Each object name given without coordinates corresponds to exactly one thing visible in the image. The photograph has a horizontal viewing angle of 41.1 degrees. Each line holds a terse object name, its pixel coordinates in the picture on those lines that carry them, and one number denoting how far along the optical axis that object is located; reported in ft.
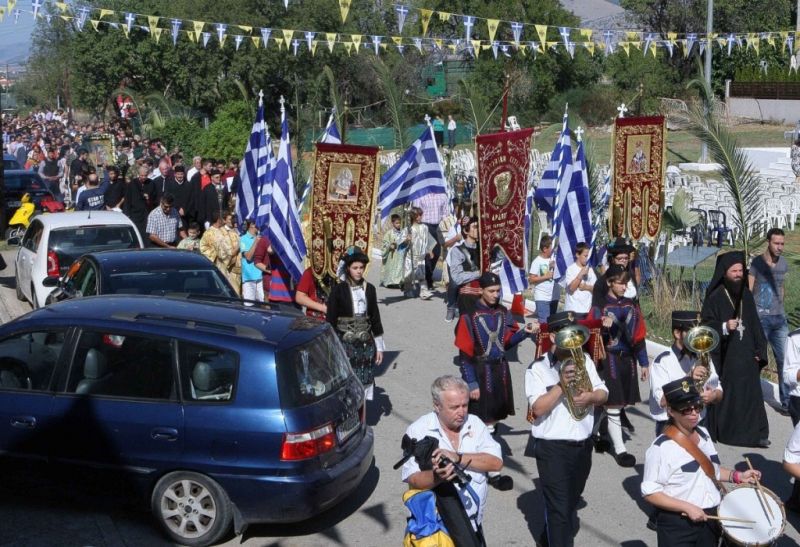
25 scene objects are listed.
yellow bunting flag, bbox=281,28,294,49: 69.82
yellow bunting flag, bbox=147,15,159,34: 69.25
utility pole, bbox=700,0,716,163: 86.78
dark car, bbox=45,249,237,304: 35.29
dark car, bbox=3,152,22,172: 104.75
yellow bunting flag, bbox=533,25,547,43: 67.10
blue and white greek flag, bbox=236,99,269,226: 47.98
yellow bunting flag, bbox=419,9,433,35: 60.94
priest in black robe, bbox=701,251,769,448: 30.32
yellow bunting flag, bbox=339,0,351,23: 55.31
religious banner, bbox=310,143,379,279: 37.14
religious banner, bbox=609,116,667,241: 44.60
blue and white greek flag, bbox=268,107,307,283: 40.50
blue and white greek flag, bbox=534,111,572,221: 46.25
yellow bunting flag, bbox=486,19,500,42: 63.02
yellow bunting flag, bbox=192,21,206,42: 69.92
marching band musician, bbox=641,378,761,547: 18.02
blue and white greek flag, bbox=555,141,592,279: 42.96
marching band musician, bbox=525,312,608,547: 21.20
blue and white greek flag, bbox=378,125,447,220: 47.37
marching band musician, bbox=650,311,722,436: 24.68
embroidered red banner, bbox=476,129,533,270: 37.17
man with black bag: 16.78
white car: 45.16
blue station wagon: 22.70
